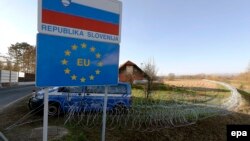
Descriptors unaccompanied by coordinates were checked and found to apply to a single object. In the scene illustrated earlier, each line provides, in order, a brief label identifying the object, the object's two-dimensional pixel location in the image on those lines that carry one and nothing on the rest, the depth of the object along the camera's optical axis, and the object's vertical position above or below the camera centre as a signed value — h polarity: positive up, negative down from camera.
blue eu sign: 3.63 +0.24
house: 34.34 +0.79
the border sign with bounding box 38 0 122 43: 3.61 +0.95
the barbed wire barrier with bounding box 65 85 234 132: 8.25 -1.52
